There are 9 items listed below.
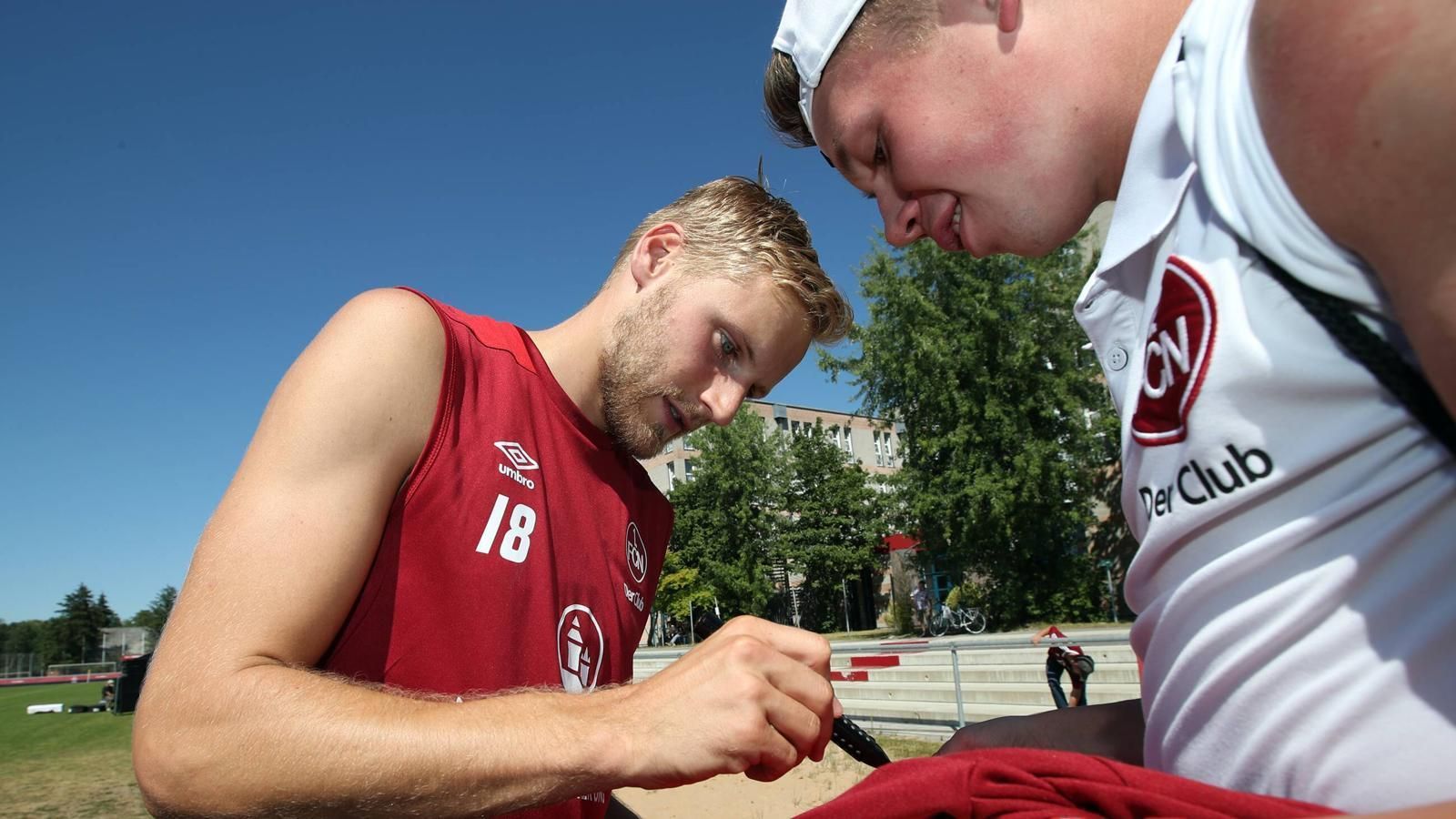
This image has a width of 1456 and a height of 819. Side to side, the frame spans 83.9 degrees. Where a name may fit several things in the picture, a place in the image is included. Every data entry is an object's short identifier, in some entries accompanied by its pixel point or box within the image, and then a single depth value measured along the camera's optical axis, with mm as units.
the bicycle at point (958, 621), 29578
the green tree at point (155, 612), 99000
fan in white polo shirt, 712
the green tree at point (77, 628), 87625
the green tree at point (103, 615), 93312
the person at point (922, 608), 33281
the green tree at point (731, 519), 40406
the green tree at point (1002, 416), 26781
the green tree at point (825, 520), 41531
